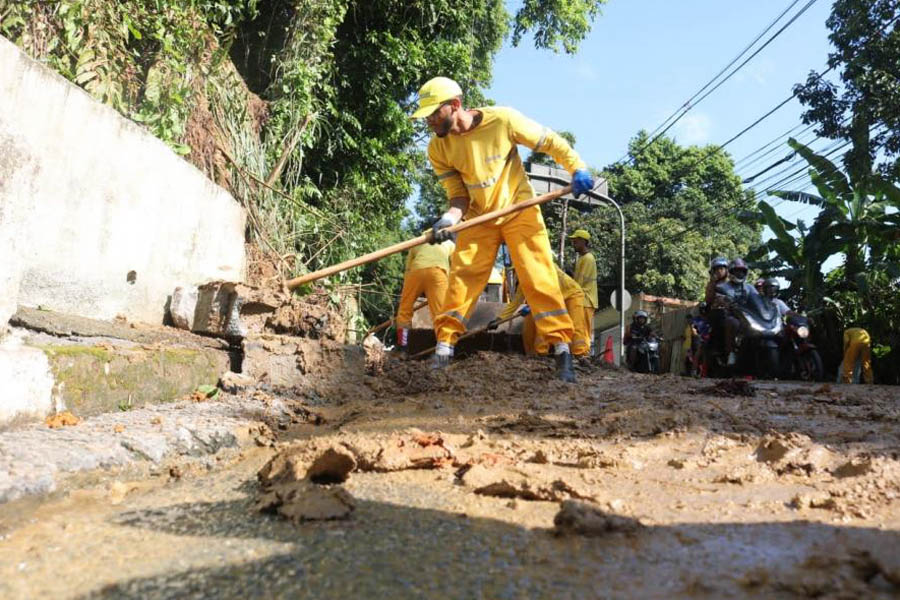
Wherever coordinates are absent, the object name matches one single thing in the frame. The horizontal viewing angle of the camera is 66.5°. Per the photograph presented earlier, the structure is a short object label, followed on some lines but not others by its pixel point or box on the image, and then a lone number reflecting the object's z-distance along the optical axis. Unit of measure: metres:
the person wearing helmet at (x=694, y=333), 7.99
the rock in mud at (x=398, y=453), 2.09
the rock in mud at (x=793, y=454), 2.05
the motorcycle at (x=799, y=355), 7.61
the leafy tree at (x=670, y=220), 24.00
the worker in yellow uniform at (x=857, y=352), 7.78
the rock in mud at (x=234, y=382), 3.36
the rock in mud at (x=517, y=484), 1.76
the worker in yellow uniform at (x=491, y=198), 4.38
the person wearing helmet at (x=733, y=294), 7.03
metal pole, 14.62
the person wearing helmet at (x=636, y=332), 11.80
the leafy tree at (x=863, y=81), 12.65
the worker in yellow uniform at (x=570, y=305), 6.49
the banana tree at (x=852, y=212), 10.66
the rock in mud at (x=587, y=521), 1.47
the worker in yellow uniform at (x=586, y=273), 7.44
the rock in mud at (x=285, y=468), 1.89
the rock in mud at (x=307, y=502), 1.59
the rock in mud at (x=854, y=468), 1.94
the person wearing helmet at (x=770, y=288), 8.86
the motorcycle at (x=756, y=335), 6.81
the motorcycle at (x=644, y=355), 11.70
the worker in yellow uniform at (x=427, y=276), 6.44
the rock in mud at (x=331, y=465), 1.87
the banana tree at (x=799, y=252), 11.61
